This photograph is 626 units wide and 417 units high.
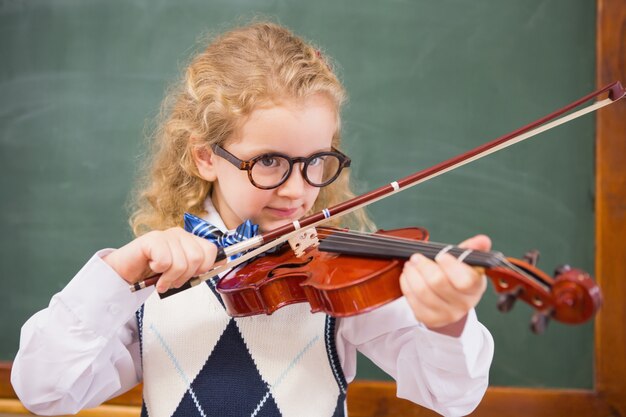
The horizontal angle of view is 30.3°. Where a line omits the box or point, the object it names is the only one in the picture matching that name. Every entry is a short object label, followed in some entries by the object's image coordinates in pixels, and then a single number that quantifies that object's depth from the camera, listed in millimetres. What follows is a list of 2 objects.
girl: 1053
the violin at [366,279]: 861
